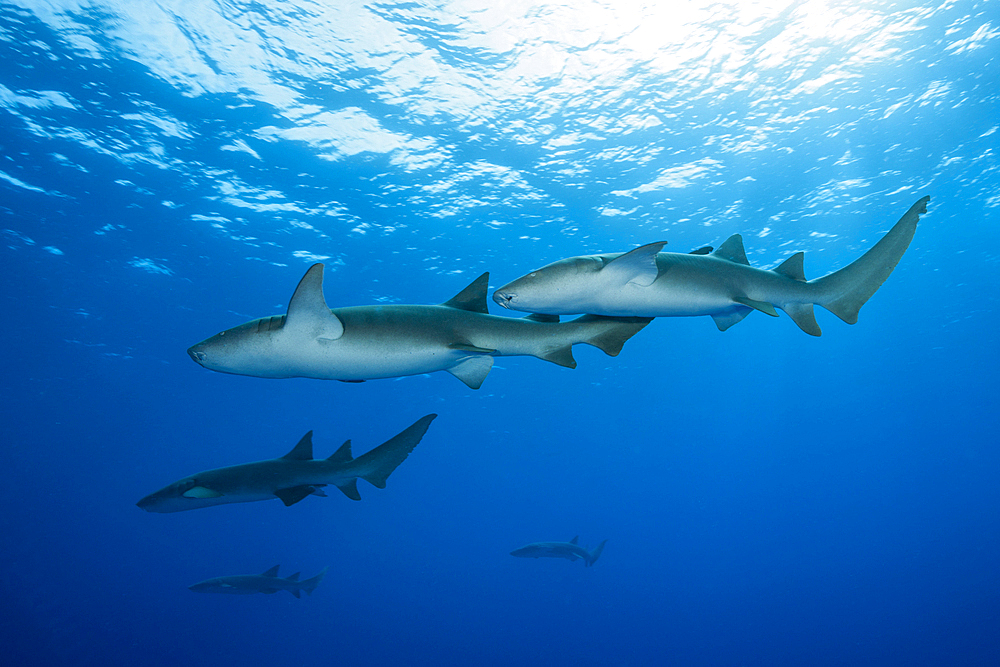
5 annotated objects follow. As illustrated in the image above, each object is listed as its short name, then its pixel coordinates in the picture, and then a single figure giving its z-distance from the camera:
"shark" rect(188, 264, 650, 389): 2.78
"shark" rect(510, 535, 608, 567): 20.08
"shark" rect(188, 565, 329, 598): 13.59
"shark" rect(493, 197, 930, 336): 2.74
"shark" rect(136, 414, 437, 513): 4.88
